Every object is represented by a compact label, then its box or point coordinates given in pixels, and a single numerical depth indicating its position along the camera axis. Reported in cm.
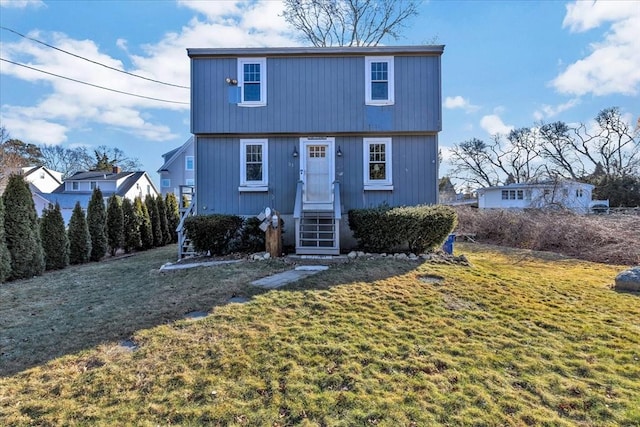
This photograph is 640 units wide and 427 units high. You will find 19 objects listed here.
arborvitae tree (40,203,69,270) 984
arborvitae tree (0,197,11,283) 795
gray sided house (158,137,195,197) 2827
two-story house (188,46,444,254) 1012
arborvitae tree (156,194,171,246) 1639
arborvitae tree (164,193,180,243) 1715
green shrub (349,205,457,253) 820
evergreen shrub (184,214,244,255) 862
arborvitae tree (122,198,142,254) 1377
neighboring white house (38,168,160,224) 2980
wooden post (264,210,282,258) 836
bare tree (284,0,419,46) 1956
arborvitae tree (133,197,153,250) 1464
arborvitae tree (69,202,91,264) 1101
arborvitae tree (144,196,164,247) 1573
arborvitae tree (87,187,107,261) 1190
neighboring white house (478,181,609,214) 1592
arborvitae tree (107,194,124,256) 1295
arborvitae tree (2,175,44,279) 838
